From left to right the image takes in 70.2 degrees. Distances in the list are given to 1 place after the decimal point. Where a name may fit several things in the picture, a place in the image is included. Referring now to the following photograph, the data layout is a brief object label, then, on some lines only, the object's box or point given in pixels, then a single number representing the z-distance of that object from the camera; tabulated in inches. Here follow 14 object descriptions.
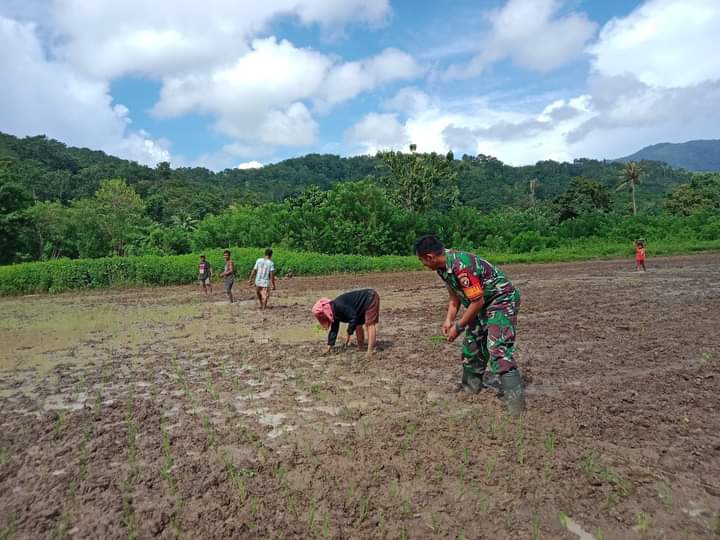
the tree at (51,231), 1473.9
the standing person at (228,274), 565.1
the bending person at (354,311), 288.0
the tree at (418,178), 1684.3
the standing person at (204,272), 653.3
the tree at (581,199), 1879.9
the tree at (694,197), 1807.3
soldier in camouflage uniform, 185.0
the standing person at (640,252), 764.6
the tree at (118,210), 1686.8
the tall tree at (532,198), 2625.0
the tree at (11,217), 1234.0
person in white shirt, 501.7
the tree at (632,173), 2266.2
